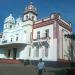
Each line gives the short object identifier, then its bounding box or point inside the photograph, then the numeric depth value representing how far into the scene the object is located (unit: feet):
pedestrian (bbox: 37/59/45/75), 21.18
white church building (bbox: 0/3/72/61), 51.91
